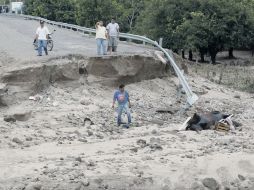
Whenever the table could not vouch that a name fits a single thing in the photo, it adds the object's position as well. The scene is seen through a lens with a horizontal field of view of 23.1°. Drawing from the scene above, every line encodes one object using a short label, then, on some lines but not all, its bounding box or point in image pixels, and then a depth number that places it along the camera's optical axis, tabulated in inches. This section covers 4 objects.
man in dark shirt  742.5
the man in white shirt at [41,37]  905.5
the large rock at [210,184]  566.7
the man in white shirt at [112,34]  953.5
